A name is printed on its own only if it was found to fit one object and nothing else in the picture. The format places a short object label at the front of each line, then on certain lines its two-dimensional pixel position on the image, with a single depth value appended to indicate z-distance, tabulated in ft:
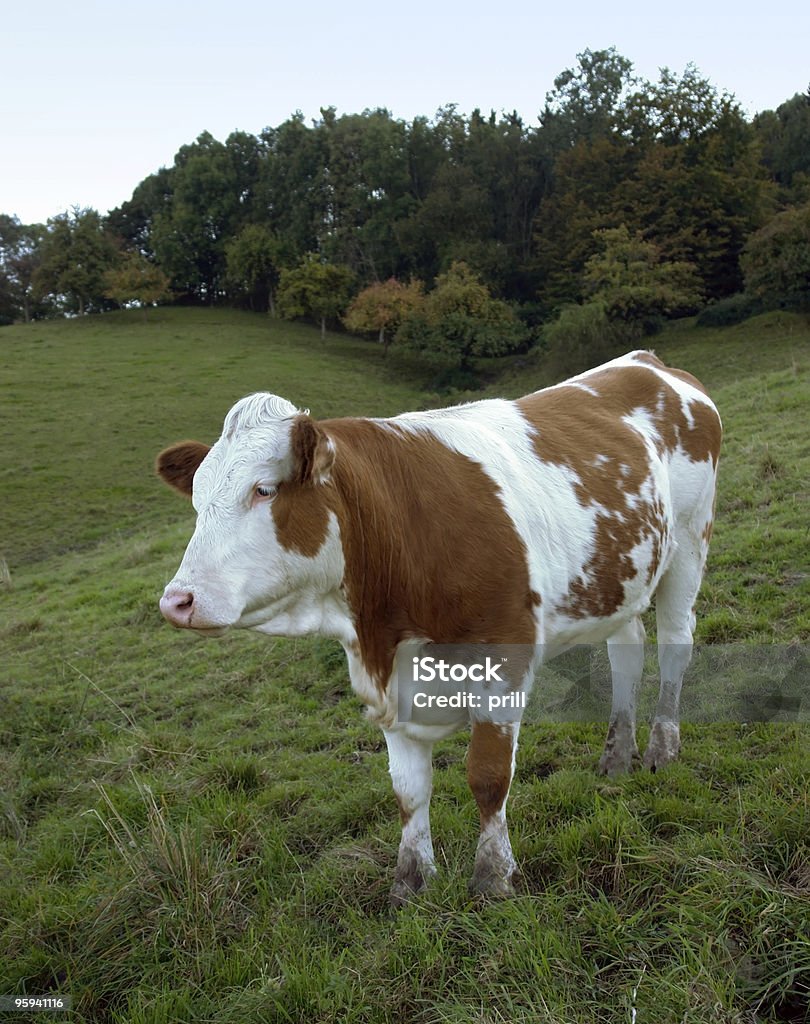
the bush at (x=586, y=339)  104.63
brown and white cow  8.77
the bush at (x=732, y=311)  110.63
